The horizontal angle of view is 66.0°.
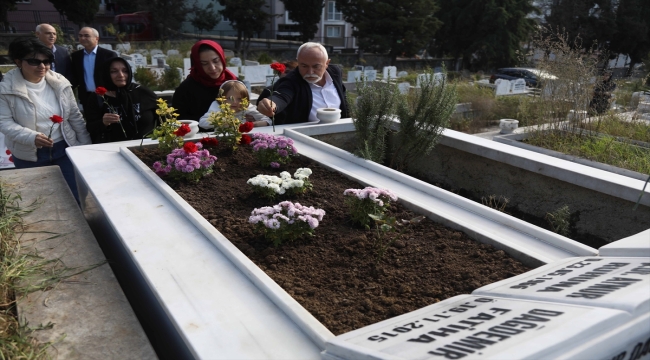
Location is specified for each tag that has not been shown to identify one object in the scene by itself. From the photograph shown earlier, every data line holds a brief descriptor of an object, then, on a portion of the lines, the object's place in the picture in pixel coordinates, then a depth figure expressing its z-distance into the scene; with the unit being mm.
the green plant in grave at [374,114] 3684
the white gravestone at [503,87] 13250
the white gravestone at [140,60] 14244
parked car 17298
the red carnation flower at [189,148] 2924
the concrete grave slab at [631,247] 1658
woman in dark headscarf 3938
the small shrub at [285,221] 2162
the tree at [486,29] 26250
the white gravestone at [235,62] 15926
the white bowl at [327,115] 4270
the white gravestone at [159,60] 14633
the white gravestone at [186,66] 11338
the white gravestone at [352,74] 14017
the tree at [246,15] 25047
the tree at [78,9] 22609
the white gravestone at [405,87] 11285
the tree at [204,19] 27078
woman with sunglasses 3504
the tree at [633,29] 28609
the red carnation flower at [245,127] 3518
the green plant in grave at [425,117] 3650
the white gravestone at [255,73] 12492
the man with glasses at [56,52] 5230
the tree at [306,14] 26797
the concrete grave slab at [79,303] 1580
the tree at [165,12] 25734
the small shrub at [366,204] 2357
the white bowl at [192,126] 3822
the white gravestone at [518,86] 13734
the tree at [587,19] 28719
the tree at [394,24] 24578
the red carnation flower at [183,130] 3154
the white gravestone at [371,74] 13970
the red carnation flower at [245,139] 3561
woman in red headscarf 4000
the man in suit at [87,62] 5184
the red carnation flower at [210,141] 3506
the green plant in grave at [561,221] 2977
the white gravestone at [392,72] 16203
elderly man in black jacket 4070
